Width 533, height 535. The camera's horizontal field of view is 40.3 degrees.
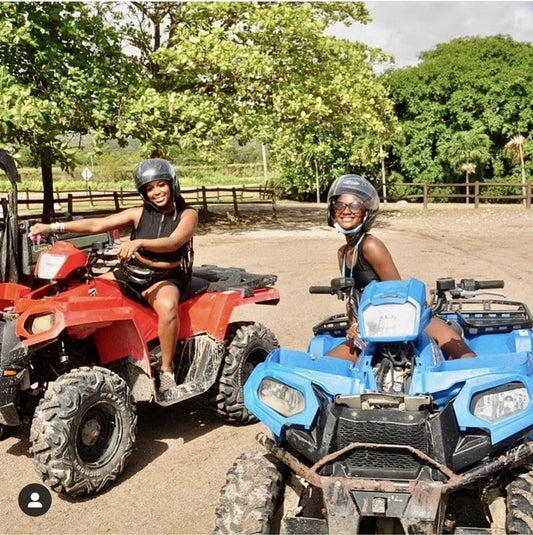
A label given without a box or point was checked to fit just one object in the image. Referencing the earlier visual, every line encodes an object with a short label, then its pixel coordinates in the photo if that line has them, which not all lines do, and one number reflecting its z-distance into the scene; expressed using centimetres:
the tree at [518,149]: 3281
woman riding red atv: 441
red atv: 380
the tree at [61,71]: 1505
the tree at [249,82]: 1666
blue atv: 253
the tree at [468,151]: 3269
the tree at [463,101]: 3344
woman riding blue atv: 377
